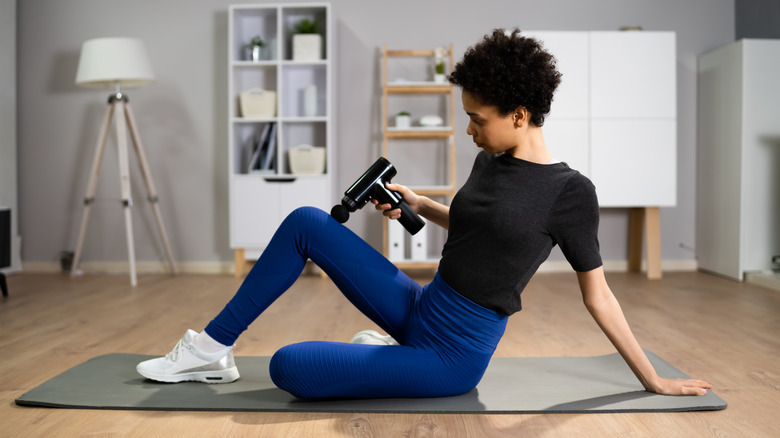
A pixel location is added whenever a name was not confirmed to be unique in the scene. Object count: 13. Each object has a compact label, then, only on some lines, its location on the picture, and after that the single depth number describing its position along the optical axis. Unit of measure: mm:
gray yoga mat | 1698
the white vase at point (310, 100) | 4402
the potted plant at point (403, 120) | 4363
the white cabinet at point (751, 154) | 4039
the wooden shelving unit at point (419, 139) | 4285
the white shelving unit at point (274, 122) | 4297
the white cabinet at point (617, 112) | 4191
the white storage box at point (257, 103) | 4348
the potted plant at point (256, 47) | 4406
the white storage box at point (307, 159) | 4309
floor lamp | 4051
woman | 1522
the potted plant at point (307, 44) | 4348
